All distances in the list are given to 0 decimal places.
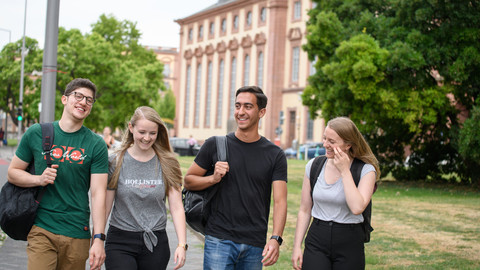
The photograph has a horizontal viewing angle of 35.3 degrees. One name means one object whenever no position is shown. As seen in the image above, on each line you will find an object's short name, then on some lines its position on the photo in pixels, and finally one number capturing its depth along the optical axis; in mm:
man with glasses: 4602
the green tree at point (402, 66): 23781
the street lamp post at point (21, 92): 42962
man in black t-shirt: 4855
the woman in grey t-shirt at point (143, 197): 4719
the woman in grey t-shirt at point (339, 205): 4750
